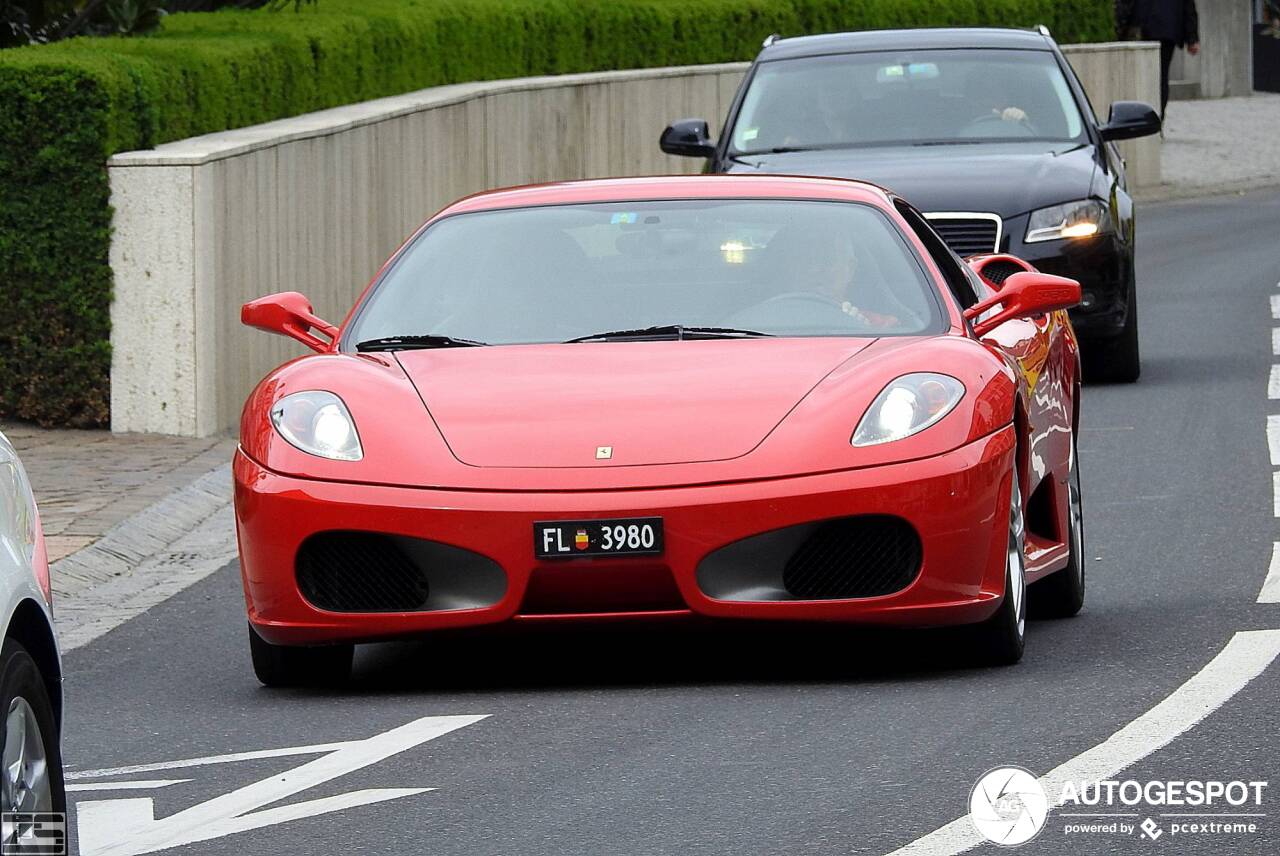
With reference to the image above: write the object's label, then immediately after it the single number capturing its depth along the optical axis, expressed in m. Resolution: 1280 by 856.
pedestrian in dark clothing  62.17
